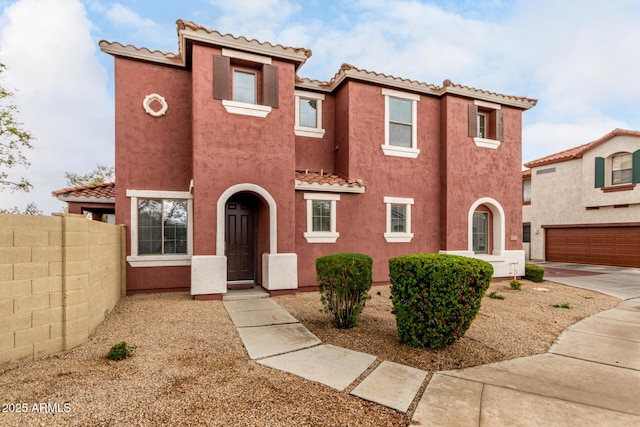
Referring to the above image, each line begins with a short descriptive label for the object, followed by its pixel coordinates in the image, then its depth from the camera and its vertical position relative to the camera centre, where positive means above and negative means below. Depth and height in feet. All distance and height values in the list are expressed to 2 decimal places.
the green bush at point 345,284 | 18.13 -4.25
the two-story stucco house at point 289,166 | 27.25 +4.82
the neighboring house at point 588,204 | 53.26 +1.73
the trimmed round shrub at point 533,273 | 39.17 -7.72
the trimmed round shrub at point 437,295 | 14.25 -3.93
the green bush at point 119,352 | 13.88 -6.40
